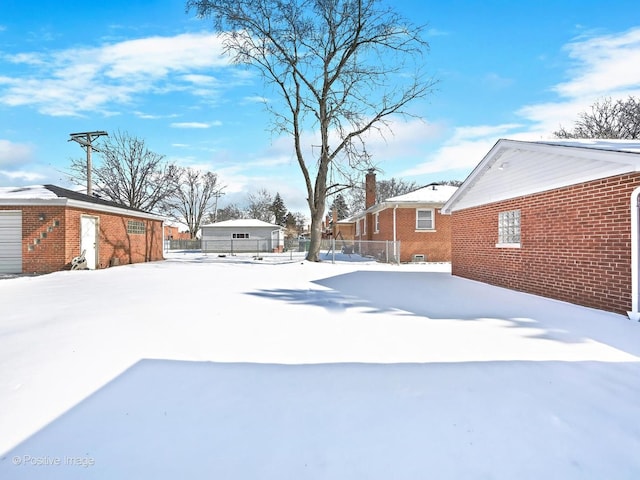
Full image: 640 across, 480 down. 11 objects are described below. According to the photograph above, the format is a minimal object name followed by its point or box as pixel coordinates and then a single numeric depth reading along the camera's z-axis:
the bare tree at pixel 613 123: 30.08
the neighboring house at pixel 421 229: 19.84
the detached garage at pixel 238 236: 34.06
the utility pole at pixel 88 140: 21.64
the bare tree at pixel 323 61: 18.48
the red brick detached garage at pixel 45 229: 13.11
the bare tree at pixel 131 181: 35.22
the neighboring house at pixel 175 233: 59.50
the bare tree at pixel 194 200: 52.19
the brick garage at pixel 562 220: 6.10
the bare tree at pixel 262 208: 66.20
